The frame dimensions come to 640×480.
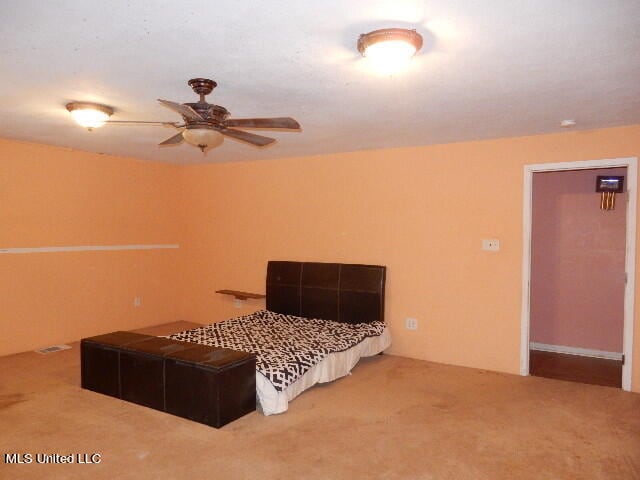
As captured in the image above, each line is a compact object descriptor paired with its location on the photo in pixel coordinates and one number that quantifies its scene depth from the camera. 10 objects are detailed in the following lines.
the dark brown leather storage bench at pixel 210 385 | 3.14
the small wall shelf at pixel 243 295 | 5.88
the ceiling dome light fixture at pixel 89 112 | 3.29
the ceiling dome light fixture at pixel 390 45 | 2.03
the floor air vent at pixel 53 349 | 5.01
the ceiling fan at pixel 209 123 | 2.63
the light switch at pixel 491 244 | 4.46
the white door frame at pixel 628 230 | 3.88
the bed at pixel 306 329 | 3.55
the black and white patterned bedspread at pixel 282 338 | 3.55
